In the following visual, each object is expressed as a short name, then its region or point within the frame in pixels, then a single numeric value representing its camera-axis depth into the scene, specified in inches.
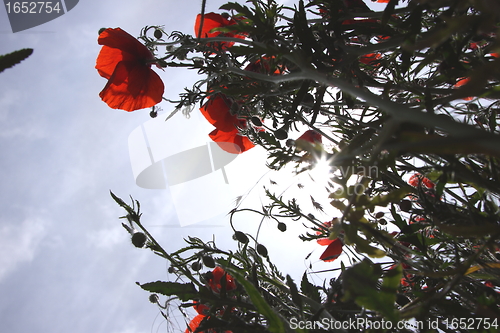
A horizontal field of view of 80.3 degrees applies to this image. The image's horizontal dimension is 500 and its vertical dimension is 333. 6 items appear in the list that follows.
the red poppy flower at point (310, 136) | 11.1
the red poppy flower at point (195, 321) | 9.5
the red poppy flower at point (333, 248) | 11.2
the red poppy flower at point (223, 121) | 10.3
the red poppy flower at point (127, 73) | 9.5
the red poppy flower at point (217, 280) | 9.4
